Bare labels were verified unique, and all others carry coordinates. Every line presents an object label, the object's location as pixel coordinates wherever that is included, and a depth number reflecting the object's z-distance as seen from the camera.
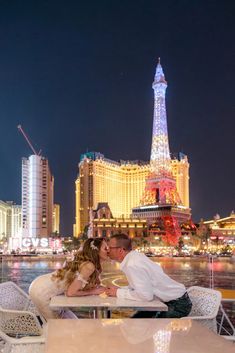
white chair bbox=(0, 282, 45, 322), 5.33
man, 4.86
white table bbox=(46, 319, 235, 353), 2.89
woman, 5.04
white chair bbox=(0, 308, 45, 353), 4.92
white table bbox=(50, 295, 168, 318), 4.58
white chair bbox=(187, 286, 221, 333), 4.67
